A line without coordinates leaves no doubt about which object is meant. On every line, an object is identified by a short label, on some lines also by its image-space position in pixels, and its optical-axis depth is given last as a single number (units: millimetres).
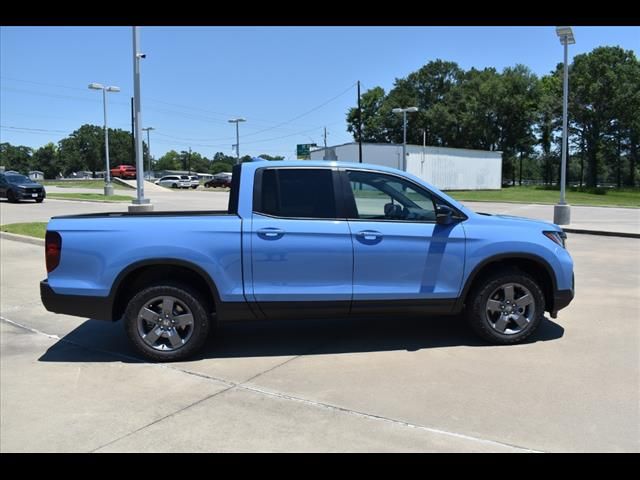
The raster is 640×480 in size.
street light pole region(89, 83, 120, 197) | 33000
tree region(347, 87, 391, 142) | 92250
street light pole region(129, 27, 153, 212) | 16031
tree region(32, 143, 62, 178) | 135375
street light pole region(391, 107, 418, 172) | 38906
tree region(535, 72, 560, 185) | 68500
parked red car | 72938
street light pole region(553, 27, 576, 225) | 16297
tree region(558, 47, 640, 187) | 62719
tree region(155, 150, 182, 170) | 159250
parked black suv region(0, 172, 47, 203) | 26625
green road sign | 58569
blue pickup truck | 4773
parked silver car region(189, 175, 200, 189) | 60847
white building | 47656
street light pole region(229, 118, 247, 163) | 49519
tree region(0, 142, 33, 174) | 129612
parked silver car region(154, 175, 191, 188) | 60031
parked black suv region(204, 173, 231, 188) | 59031
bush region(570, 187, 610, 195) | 52844
